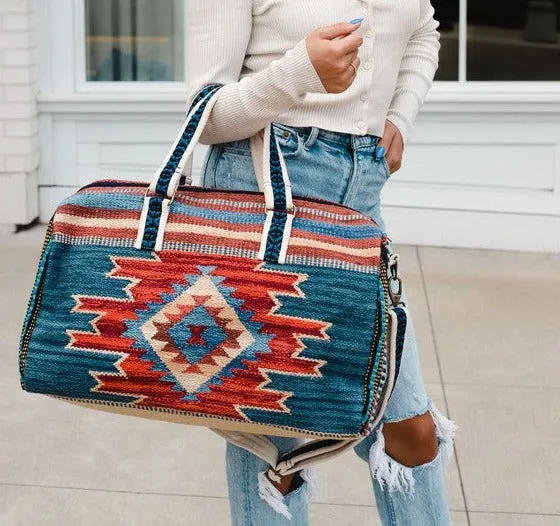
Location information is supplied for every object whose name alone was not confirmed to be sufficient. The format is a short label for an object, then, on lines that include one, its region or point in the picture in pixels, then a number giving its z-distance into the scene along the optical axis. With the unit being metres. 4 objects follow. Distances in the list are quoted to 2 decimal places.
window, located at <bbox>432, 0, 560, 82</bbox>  6.05
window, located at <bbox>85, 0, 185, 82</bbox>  6.30
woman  2.04
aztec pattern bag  1.90
